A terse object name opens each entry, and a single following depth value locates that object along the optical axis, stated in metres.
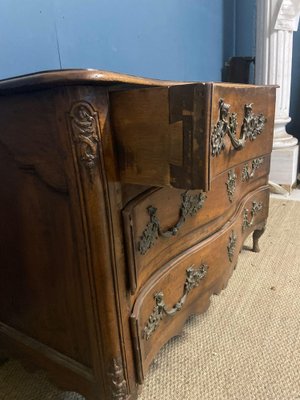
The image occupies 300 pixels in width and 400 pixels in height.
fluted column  1.96
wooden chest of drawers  0.45
